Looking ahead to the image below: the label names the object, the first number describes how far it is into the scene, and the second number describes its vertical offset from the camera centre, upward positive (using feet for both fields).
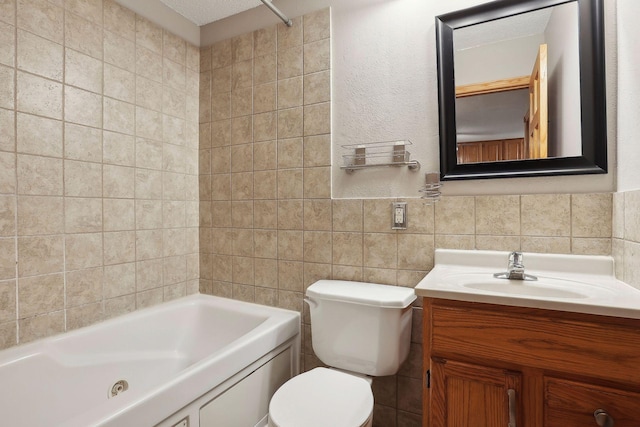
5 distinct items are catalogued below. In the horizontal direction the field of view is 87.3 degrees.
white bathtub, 3.76 -2.14
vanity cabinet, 3.02 -1.51
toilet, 3.89 -1.99
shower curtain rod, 5.54 +3.60
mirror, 4.38 +1.76
